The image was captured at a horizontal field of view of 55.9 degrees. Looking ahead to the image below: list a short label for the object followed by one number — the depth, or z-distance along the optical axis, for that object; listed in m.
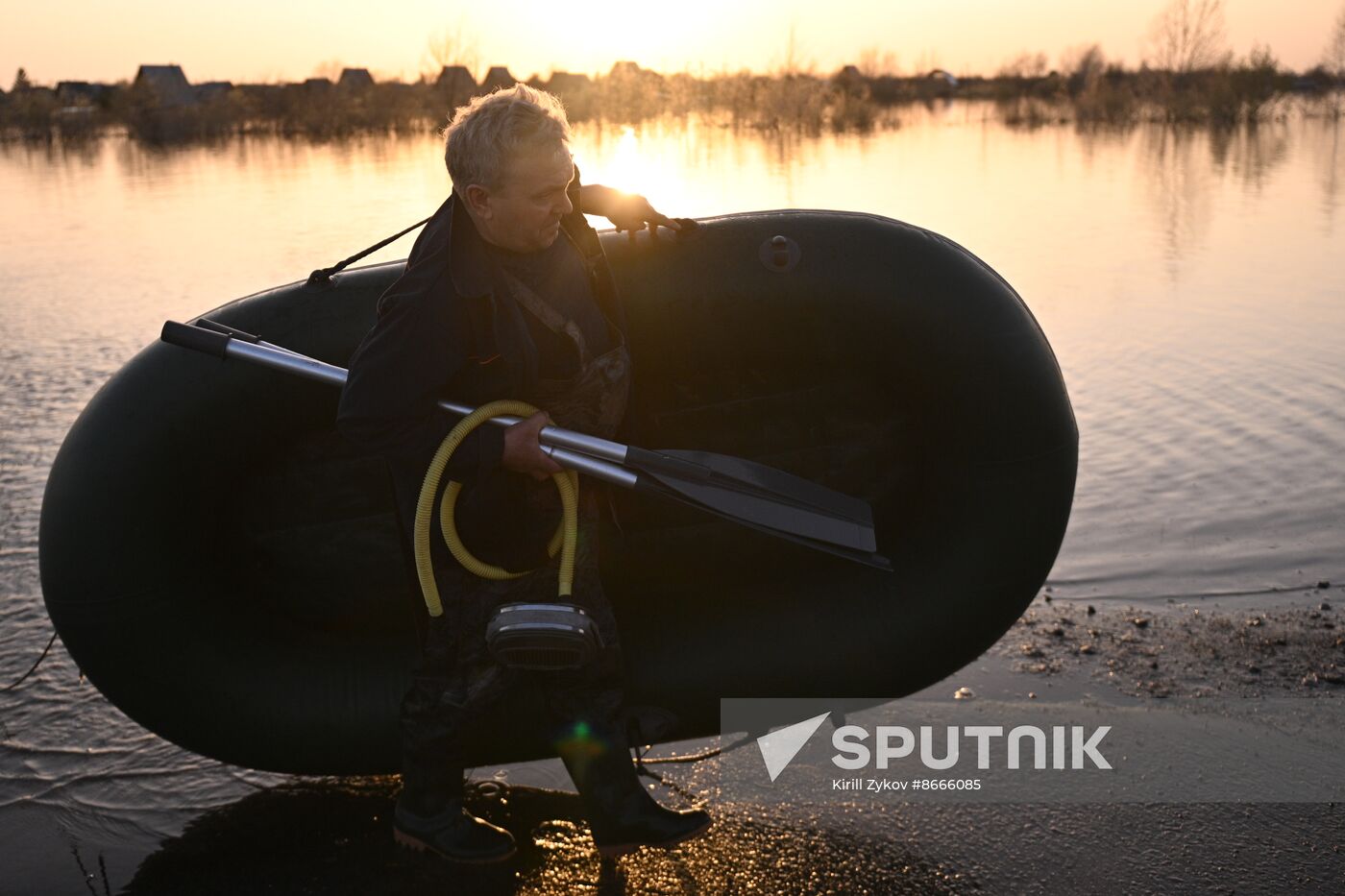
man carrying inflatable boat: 2.46
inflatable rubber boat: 3.16
